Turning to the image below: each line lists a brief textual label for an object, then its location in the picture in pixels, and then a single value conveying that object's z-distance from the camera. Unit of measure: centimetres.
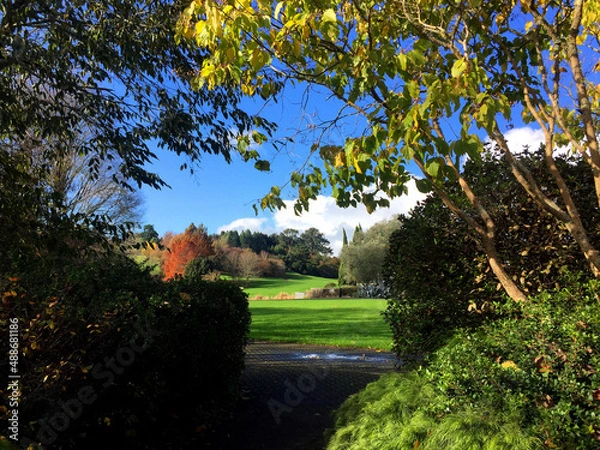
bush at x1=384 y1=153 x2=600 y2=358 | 482
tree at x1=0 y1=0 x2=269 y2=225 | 598
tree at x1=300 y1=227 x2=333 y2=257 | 8775
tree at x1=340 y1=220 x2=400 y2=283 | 4259
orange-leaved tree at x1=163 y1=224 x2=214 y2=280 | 3666
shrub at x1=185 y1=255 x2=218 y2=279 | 2965
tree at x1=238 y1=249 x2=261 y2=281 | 5059
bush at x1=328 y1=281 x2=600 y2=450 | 273
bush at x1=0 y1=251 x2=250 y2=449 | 325
